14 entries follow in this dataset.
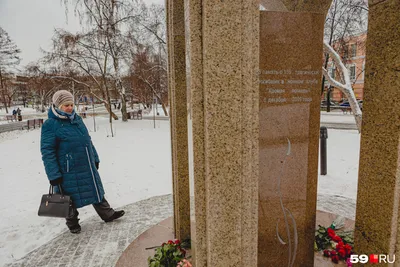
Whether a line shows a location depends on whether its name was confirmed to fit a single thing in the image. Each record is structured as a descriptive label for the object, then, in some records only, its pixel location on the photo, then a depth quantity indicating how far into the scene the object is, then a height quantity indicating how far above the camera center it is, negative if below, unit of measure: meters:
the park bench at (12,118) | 32.84 -1.76
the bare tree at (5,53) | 38.44 +7.39
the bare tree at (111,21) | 18.23 +5.63
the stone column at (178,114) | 2.88 -0.14
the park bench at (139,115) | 27.96 -1.29
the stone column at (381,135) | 2.04 -0.28
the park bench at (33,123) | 23.26 -1.71
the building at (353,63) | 19.67 +3.48
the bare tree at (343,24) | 12.85 +4.27
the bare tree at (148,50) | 19.11 +3.91
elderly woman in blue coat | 3.72 -0.75
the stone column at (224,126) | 1.74 -0.17
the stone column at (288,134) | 2.31 -0.30
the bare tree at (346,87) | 9.35 +0.44
